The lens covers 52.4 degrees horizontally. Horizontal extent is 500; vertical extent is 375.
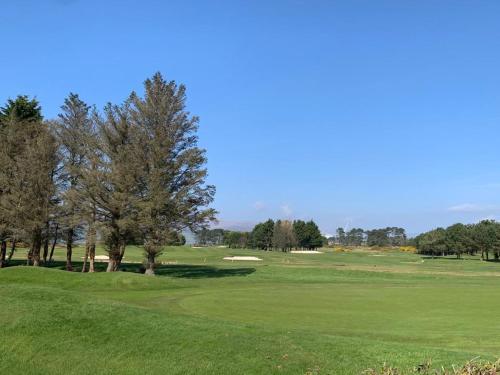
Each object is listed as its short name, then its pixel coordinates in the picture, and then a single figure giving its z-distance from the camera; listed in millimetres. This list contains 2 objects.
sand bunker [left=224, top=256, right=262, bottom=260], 88050
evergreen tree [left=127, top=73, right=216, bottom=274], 43125
